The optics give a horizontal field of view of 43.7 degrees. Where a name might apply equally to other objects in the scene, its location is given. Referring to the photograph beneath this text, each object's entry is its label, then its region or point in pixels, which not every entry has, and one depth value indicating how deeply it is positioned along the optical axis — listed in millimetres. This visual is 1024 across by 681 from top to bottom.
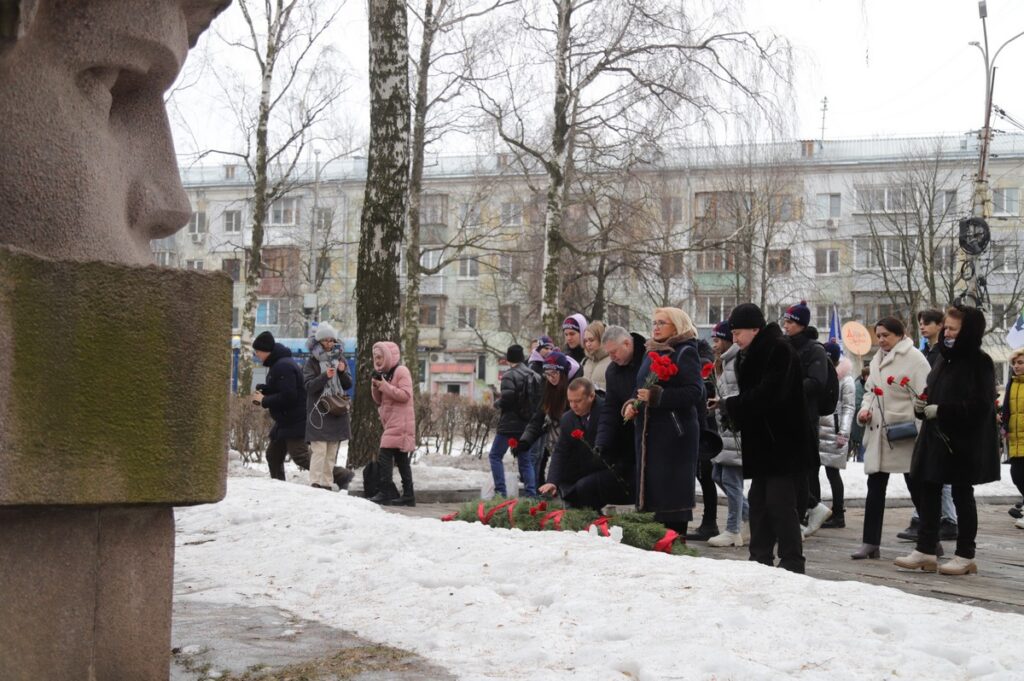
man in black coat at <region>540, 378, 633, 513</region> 9195
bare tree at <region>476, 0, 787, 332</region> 22391
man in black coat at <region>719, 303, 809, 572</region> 7586
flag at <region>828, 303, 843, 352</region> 24028
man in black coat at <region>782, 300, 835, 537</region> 9938
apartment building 38688
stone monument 3590
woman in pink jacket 13359
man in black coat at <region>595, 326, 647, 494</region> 9266
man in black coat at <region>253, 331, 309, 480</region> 13398
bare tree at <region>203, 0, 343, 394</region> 27844
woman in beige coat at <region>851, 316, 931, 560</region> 9406
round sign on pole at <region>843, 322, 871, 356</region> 17938
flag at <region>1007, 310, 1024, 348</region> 18375
